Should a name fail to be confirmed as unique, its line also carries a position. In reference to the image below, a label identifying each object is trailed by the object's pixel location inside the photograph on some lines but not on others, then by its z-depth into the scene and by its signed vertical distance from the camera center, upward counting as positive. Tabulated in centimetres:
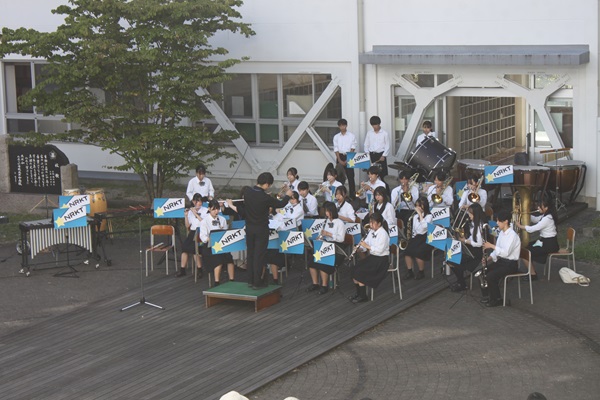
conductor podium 1527 -266
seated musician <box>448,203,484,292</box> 1572 -206
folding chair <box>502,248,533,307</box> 1505 -241
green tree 2014 +95
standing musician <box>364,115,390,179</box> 2208 -68
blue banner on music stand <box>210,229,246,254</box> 1608 -191
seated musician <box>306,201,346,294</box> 1611 -193
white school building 2083 +76
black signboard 2253 -103
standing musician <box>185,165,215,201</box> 1922 -130
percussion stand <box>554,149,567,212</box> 2034 -162
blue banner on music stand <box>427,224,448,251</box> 1603 -195
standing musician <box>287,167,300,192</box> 1873 -118
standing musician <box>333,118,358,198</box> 2205 -64
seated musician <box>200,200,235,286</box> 1645 -211
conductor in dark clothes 1560 -166
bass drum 2094 -94
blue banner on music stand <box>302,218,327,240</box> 1664 -183
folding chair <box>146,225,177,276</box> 1761 -209
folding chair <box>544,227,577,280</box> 1618 -226
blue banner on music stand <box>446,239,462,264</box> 1548 -213
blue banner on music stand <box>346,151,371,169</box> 2180 -98
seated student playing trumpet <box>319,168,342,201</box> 1875 -130
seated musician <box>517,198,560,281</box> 1596 -200
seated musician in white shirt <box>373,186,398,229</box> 1678 -155
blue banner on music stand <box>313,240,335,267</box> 1568 -212
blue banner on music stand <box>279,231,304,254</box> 1592 -198
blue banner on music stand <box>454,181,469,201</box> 1902 -144
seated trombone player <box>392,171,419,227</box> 1823 -153
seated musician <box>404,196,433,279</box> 1667 -213
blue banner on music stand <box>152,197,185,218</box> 1786 -156
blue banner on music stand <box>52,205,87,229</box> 1767 -166
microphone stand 1569 -286
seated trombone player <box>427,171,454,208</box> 1794 -144
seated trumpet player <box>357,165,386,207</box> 1852 -127
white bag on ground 1612 -267
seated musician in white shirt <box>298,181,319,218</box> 1786 -151
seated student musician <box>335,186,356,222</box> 1705 -155
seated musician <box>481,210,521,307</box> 1493 -219
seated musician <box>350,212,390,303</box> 1532 -219
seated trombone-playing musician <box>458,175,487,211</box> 1756 -145
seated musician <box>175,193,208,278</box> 1717 -187
